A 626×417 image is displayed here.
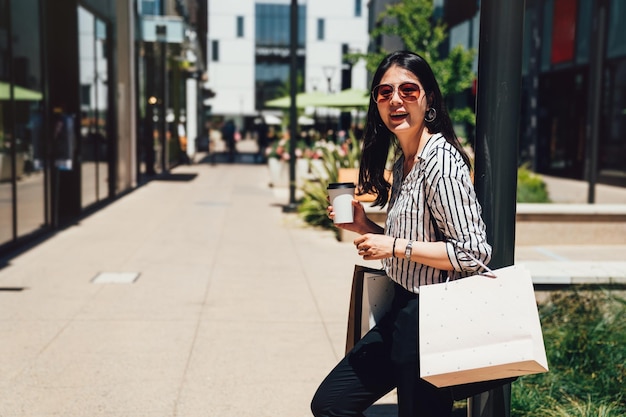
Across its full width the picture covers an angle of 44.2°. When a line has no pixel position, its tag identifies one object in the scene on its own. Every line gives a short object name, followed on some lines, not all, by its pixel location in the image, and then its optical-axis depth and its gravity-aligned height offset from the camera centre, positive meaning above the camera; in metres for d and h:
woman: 2.55 -0.37
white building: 73.56 +7.93
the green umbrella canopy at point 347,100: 19.56 +0.71
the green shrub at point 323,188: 12.66 -1.05
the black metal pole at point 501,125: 3.04 +0.02
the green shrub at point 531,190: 13.01 -1.04
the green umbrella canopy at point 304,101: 22.23 +0.73
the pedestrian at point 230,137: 34.78 -0.56
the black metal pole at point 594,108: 12.96 +0.37
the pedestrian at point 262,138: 38.59 -0.64
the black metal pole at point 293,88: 15.11 +0.74
